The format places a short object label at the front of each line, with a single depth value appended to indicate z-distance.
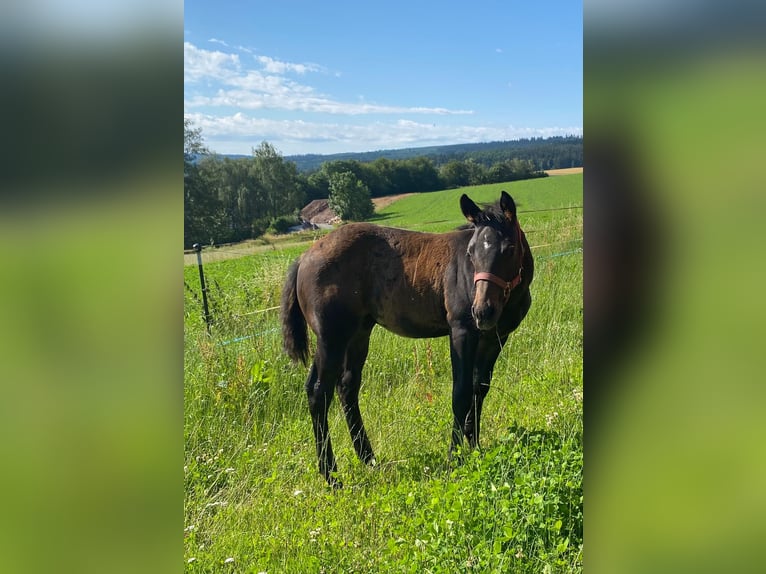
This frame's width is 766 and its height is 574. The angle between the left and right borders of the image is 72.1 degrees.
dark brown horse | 3.50
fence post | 5.05
